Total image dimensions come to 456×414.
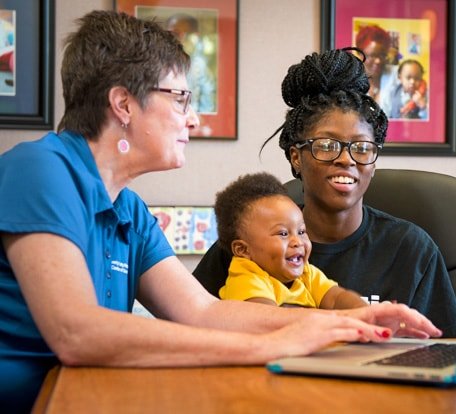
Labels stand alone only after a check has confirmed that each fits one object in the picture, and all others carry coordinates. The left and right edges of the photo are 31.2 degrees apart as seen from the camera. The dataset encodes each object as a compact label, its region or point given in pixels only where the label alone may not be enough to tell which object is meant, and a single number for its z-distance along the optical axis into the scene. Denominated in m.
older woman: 1.23
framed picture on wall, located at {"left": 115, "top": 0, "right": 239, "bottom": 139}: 3.16
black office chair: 2.25
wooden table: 0.96
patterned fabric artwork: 3.11
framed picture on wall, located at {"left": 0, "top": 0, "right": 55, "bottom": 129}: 3.07
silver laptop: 1.07
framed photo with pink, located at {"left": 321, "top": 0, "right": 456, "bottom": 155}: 3.29
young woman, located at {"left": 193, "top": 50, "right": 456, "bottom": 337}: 2.05
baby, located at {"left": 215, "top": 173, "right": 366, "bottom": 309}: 1.93
